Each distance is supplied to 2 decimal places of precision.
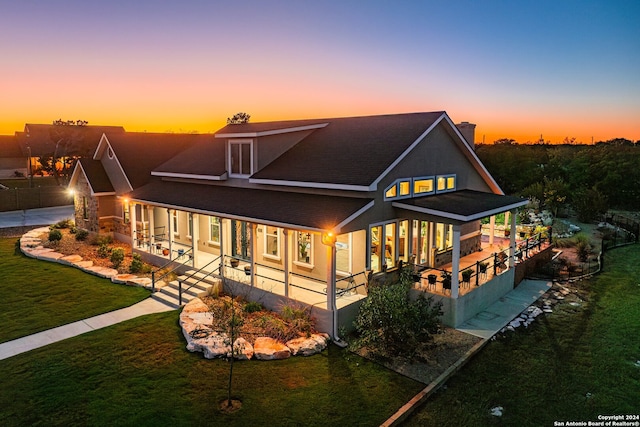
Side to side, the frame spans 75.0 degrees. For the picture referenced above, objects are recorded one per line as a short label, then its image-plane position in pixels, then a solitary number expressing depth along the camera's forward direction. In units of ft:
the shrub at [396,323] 36.70
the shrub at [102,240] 74.35
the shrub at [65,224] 90.31
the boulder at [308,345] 37.58
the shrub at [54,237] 75.97
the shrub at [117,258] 62.72
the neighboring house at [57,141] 168.14
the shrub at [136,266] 59.93
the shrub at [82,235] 78.74
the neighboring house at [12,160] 199.41
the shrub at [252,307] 45.89
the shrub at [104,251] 68.18
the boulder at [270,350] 36.50
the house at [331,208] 45.86
